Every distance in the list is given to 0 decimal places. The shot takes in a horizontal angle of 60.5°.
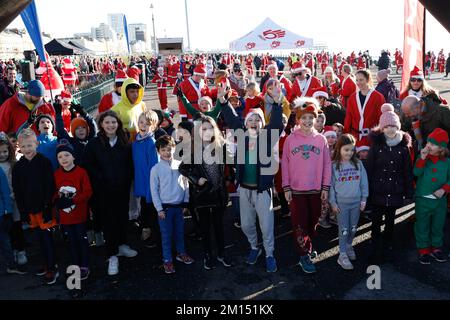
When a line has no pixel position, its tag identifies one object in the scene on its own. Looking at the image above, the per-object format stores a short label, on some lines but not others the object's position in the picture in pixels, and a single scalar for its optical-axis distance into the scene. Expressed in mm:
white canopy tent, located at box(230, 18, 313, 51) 17188
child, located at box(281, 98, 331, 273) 3955
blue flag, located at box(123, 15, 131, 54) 41438
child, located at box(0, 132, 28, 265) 4289
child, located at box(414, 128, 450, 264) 4047
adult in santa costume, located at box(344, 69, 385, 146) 5402
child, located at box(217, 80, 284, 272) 3988
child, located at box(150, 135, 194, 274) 4070
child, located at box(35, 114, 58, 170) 4598
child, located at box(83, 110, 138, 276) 4172
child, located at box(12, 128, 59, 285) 3926
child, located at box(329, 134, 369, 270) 4051
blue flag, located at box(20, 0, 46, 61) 5562
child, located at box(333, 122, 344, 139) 5293
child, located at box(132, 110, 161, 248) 4391
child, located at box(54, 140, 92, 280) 3930
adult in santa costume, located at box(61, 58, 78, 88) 16989
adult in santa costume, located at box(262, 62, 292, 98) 8198
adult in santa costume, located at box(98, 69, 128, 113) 5996
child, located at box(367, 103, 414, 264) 4059
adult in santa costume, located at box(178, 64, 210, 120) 7988
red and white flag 5902
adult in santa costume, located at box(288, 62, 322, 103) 7320
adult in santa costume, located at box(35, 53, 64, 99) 7536
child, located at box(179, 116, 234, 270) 3980
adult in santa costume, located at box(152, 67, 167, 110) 13505
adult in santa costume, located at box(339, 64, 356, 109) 7020
